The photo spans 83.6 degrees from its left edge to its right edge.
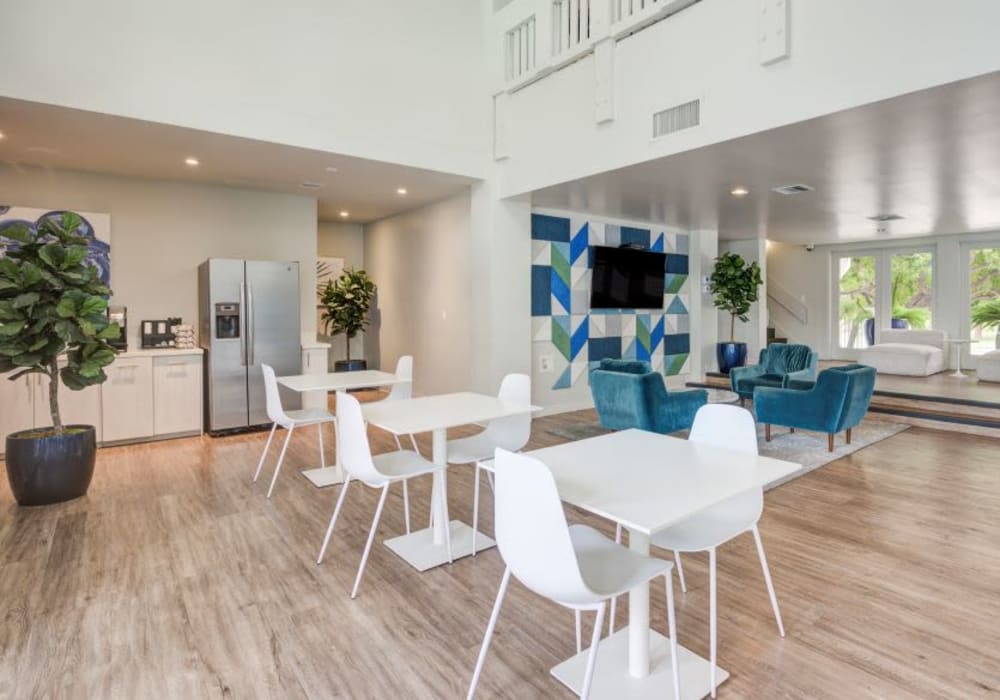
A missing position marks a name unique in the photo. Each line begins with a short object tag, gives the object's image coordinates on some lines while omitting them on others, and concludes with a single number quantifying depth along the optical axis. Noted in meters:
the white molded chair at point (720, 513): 2.01
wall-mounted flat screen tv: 7.38
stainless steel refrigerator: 5.73
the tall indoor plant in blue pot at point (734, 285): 8.27
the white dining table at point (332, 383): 3.98
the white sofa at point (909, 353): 8.88
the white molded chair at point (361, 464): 2.69
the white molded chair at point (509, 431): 3.40
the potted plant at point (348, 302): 7.76
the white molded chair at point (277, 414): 4.05
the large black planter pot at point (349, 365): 7.91
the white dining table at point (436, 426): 2.82
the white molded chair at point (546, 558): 1.53
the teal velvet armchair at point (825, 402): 4.81
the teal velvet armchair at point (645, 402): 4.88
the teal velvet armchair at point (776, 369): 6.38
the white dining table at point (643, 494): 1.65
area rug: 4.88
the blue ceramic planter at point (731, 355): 8.66
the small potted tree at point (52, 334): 3.58
